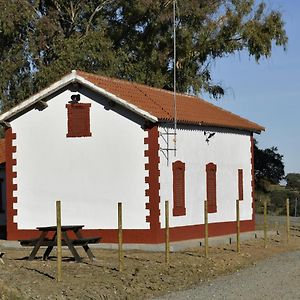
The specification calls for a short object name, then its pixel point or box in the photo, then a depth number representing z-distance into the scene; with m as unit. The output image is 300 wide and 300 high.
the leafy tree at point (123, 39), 38.28
